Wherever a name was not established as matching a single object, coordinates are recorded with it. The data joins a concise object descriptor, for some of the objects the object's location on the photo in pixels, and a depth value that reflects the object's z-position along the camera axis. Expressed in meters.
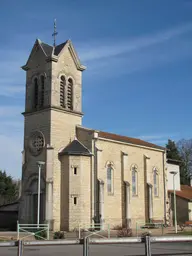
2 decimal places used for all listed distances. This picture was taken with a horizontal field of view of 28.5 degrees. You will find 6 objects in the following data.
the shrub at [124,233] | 29.42
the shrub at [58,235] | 28.30
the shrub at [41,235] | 26.83
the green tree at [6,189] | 63.19
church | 35.53
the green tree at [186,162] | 65.94
